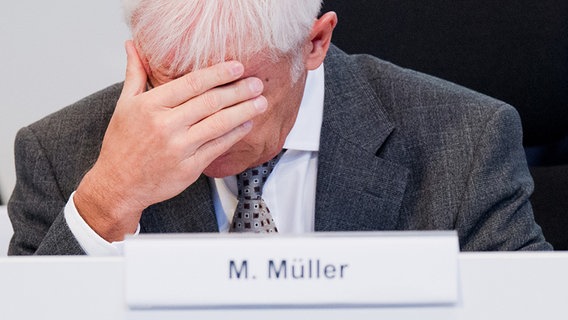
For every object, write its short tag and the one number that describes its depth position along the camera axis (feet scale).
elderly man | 12.14
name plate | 10.47
